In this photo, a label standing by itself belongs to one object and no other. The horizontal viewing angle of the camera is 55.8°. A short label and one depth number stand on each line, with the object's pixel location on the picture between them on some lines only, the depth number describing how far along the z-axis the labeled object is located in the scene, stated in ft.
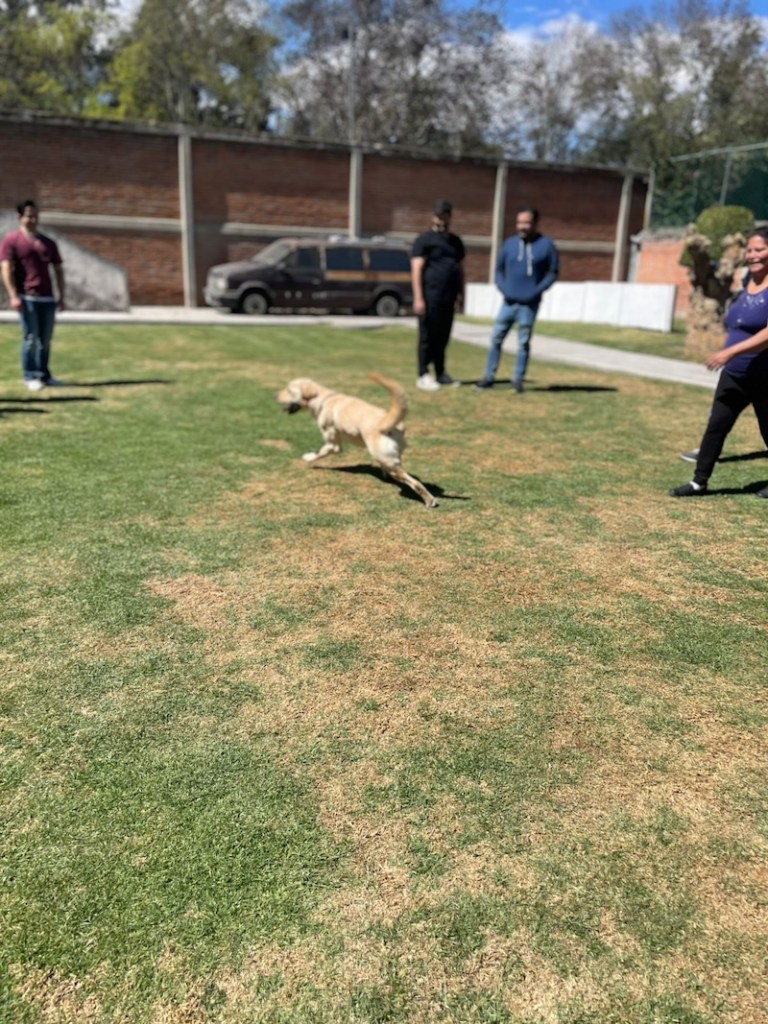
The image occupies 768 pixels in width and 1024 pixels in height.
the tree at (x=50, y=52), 134.21
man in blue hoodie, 25.53
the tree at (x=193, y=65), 132.26
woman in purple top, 14.55
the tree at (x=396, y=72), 126.41
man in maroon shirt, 23.54
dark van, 61.31
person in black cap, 26.20
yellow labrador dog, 14.57
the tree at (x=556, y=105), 148.15
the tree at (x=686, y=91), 133.08
